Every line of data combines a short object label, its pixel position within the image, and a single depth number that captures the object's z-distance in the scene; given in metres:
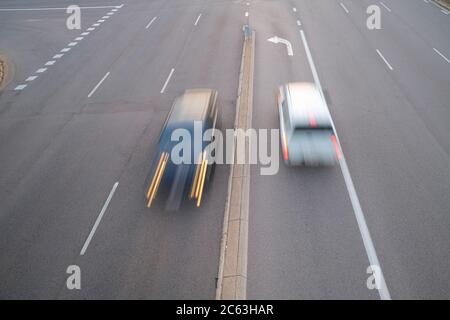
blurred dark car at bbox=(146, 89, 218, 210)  9.17
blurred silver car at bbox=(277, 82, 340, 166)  9.85
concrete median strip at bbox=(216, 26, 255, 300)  7.48
